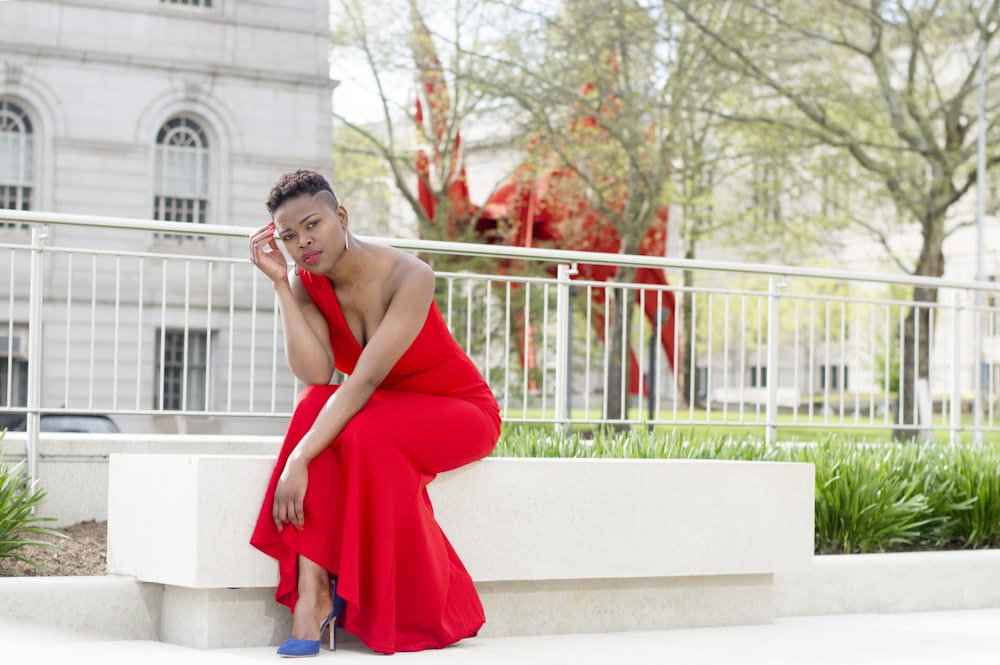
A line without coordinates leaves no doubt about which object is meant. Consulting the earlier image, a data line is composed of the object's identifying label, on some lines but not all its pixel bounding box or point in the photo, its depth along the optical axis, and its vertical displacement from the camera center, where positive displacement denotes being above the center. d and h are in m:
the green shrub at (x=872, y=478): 6.49 -0.62
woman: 4.53 -0.29
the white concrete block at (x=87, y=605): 4.78 -0.92
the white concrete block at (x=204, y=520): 4.63 -0.59
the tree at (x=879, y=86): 20.72 +4.33
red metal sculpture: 25.17 +2.99
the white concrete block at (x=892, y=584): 6.36 -1.08
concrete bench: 4.69 -0.72
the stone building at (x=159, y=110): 29.36 +5.31
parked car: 12.91 -0.74
